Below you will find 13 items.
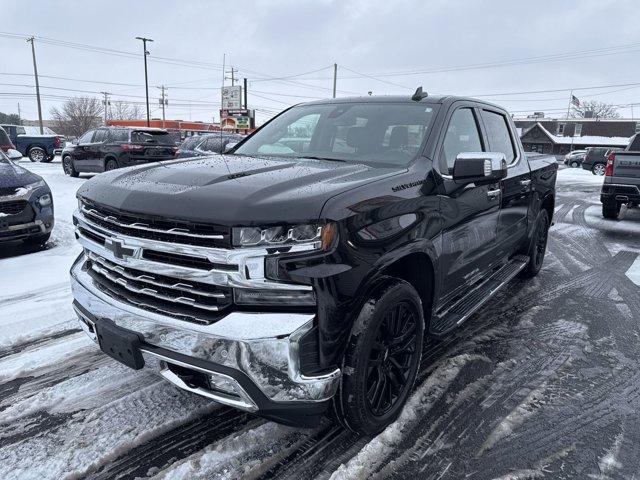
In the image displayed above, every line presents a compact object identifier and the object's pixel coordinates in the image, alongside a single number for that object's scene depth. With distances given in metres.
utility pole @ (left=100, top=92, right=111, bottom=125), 77.65
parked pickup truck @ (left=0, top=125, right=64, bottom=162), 24.09
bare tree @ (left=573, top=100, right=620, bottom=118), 80.31
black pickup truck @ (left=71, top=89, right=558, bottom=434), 2.07
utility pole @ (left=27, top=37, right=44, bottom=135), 50.06
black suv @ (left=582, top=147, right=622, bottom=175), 25.84
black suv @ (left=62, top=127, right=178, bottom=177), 14.97
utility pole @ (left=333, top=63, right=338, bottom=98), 46.86
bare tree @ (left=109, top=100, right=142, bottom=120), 99.62
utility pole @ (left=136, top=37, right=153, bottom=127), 45.44
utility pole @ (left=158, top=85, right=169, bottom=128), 83.50
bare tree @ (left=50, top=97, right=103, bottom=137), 68.06
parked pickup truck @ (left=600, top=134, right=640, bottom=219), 9.27
